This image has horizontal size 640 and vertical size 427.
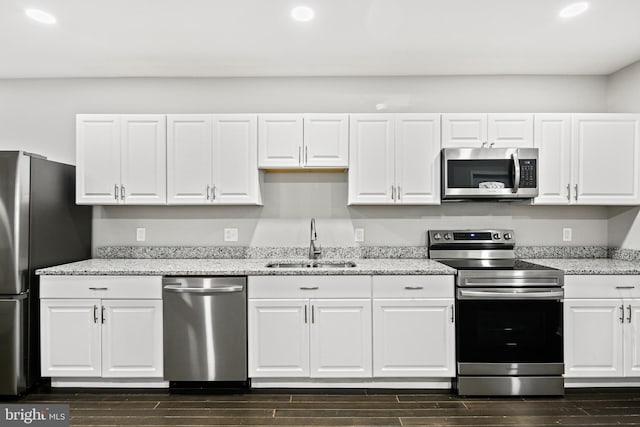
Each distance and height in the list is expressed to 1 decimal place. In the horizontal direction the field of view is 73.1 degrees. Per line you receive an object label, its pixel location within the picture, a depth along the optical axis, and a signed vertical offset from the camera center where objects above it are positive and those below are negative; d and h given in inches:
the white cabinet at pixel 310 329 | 117.7 -32.1
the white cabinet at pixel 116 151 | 133.0 +18.4
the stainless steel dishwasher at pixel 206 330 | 116.6 -32.1
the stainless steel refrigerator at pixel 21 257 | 112.3 -12.5
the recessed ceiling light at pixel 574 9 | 99.7 +48.1
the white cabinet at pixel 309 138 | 132.0 +22.5
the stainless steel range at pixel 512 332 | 115.8 -32.1
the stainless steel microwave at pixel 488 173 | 128.6 +11.9
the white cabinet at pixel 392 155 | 132.2 +17.5
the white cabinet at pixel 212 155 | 132.7 +17.3
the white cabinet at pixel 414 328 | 117.6 -31.6
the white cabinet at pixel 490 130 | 132.8 +25.4
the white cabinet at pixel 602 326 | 117.0 -30.8
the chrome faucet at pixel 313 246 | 139.6 -11.4
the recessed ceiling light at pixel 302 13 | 101.8 +47.7
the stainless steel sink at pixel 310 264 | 137.2 -17.0
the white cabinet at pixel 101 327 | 117.5 -31.7
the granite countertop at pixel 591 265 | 116.9 -15.2
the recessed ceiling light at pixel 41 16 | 102.9 +47.4
